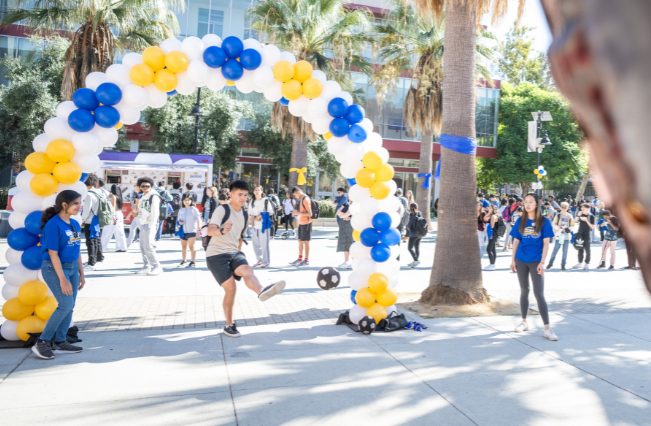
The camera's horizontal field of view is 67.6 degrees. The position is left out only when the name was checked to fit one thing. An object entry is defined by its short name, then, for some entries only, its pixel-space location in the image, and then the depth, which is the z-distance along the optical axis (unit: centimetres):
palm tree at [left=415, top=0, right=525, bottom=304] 772
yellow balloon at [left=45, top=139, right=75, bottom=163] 564
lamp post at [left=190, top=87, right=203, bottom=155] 1870
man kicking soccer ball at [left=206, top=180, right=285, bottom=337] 583
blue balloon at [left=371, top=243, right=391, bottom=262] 635
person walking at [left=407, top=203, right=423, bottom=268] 1201
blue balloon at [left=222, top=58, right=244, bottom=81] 623
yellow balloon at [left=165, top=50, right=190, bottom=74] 603
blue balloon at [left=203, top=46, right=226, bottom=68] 613
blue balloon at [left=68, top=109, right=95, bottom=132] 574
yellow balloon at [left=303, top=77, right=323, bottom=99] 638
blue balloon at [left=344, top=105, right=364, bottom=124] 650
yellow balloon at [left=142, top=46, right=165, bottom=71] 598
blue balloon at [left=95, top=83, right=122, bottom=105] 584
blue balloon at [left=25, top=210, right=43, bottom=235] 540
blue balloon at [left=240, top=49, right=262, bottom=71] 622
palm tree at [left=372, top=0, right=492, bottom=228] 1936
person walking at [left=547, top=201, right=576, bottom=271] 1228
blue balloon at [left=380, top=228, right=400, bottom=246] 644
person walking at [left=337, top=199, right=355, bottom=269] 1089
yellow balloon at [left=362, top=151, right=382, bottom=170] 640
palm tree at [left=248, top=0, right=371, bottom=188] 1780
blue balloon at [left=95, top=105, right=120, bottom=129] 588
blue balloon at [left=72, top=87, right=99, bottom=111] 580
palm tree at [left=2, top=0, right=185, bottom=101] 1425
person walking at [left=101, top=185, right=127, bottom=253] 1187
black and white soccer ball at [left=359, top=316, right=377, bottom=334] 611
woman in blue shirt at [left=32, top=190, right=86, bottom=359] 501
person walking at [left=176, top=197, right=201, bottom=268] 1069
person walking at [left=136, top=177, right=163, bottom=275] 959
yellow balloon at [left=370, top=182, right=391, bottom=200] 642
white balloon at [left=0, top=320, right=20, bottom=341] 539
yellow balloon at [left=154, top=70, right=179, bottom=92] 604
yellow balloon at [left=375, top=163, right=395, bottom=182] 643
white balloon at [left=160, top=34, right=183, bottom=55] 611
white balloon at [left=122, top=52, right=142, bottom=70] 605
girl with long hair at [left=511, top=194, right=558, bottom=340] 611
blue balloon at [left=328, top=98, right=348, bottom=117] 642
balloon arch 548
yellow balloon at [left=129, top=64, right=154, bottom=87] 595
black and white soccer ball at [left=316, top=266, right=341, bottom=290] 645
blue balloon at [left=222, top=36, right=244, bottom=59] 623
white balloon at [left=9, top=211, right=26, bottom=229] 557
